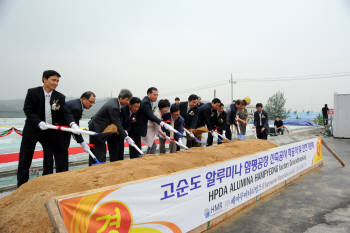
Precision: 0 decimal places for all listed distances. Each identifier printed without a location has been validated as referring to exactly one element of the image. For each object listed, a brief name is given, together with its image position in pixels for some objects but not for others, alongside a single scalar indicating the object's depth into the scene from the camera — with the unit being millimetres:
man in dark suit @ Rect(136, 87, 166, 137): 4535
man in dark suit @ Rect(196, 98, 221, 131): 5926
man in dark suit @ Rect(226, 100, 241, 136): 7227
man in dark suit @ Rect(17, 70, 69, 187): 3074
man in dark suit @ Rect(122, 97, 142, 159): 4281
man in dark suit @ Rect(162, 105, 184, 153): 5111
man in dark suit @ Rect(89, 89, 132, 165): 3781
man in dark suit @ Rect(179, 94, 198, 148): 5695
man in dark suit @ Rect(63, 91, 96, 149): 3697
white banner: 1651
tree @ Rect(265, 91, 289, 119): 55594
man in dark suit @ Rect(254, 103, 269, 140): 7973
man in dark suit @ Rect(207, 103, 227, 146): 6512
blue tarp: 25484
